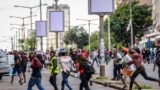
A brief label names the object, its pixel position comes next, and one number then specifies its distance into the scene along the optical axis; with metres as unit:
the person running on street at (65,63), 21.66
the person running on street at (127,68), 23.45
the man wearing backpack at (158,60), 23.67
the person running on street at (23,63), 33.83
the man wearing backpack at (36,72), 22.28
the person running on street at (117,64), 27.91
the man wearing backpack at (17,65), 33.38
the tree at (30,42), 104.66
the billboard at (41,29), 57.31
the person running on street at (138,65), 21.55
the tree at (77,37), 146.50
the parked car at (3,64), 39.36
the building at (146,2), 134.75
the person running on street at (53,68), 21.98
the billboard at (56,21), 46.12
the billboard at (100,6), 31.95
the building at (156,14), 100.62
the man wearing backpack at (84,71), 19.53
